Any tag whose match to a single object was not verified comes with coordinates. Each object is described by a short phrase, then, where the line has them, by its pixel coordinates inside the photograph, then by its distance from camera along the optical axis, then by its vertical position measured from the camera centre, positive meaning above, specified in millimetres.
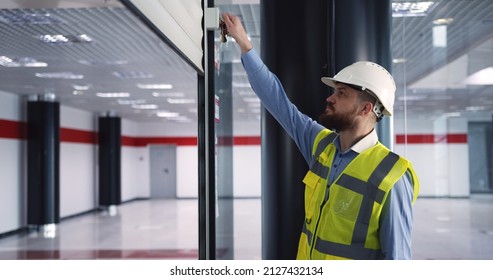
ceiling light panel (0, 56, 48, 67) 6919 +1255
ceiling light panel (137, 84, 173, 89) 9680 +1224
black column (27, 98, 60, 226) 10727 -331
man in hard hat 1606 -81
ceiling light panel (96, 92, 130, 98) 10673 +1185
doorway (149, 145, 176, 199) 19219 -943
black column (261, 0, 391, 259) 2545 +467
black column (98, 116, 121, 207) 14820 -348
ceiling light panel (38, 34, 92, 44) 5781 +1307
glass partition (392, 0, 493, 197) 5828 +1141
